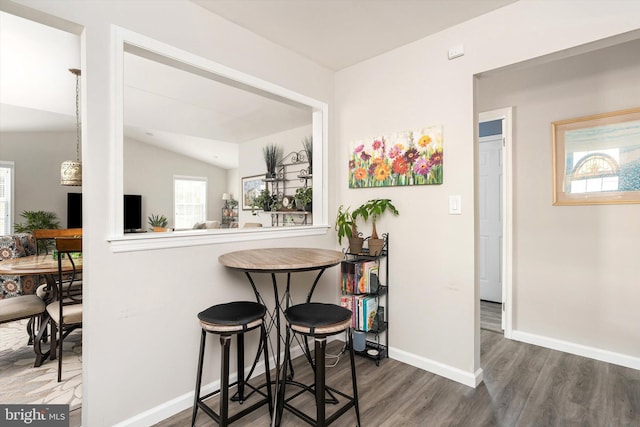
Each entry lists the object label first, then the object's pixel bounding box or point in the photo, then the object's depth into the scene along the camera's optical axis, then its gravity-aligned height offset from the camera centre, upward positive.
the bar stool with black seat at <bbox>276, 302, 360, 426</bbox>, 1.56 -0.60
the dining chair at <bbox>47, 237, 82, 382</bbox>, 2.05 -0.72
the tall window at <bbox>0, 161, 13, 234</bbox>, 5.68 +0.34
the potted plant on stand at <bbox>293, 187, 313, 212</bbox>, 4.47 +0.21
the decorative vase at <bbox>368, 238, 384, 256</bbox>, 2.53 -0.27
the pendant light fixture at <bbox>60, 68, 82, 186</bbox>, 3.43 +0.46
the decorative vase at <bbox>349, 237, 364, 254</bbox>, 2.64 -0.26
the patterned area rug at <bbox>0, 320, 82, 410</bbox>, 2.09 -1.20
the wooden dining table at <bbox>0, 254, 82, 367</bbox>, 2.45 -0.42
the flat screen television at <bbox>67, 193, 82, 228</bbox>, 6.33 +0.10
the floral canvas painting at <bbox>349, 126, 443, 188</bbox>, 2.35 +0.43
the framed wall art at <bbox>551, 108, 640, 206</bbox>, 2.36 +0.41
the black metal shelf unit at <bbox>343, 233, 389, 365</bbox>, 2.56 -0.83
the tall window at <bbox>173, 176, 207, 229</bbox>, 8.55 +0.37
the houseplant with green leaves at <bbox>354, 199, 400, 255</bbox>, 2.53 +0.00
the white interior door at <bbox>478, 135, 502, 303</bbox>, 3.83 -0.09
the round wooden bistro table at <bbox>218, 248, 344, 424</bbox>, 1.63 -0.27
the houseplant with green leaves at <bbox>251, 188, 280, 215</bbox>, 5.18 +0.20
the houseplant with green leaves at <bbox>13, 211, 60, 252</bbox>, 5.71 -0.12
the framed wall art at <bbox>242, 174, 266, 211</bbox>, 6.11 +0.50
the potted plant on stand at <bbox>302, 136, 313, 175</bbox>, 4.80 +1.00
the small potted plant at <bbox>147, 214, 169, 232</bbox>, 7.97 -0.15
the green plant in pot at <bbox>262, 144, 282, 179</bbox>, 5.41 +0.95
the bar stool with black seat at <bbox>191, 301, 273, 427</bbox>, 1.58 -0.64
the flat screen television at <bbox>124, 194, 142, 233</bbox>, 7.40 +0.06
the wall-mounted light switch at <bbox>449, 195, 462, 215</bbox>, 2.22 +0.04
